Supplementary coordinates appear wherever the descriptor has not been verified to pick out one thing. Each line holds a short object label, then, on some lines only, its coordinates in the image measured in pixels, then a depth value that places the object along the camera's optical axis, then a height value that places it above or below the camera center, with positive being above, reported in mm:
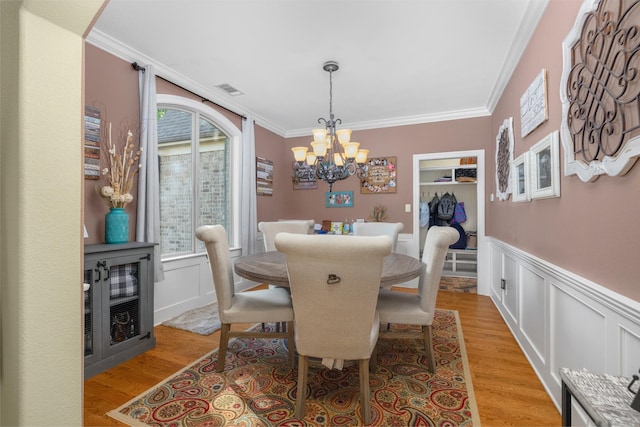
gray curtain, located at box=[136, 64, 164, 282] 2766 +389
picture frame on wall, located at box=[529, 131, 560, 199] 1824 +302
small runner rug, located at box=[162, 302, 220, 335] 2875 -1079
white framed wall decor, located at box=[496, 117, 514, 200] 2986 +588
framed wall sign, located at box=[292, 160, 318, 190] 5188 +578
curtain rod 2776 +1378
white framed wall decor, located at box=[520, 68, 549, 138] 2015 +795
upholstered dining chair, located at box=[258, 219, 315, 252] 3318 -165
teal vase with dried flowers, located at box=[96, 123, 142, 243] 2418 +176
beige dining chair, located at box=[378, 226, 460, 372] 1980 -610
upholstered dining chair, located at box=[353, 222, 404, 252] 3502 -186
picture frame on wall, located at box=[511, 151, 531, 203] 2363 +294
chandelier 2752 +555
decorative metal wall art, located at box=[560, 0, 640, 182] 1111 +527
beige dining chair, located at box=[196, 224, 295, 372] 2047 -648
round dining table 1880 -381
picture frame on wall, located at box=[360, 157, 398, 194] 4680 +588
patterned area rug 1645 -1108
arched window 3352 +512
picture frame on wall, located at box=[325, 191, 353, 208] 4938 +240
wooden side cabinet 2086 -668
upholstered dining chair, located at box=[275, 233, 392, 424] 1427 -417
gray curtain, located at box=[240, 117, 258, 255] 4195 +338
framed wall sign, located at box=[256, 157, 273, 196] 4656 +589
